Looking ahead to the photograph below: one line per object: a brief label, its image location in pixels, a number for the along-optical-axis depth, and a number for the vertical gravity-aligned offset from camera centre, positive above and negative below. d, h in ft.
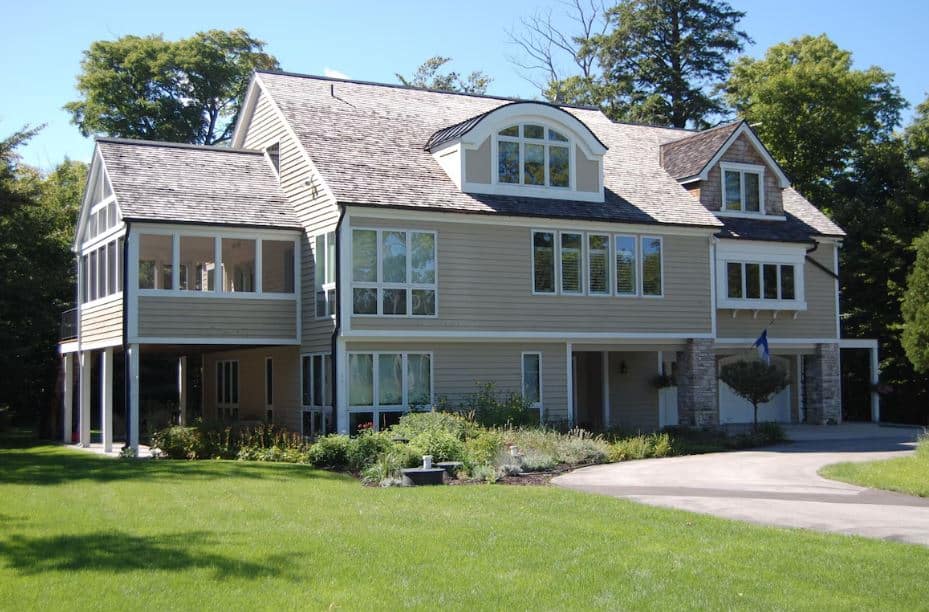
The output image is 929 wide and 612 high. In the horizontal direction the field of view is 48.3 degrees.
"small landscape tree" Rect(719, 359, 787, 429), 81.25 -2.11
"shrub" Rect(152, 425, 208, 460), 72.74 -6.02
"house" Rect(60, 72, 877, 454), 76.43 +7.47
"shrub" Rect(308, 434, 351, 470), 65.00 -6.07
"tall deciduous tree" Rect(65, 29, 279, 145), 150.41 +40.05
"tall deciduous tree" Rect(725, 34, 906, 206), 138.82 +31.83
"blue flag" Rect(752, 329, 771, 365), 91.35 +0.53
